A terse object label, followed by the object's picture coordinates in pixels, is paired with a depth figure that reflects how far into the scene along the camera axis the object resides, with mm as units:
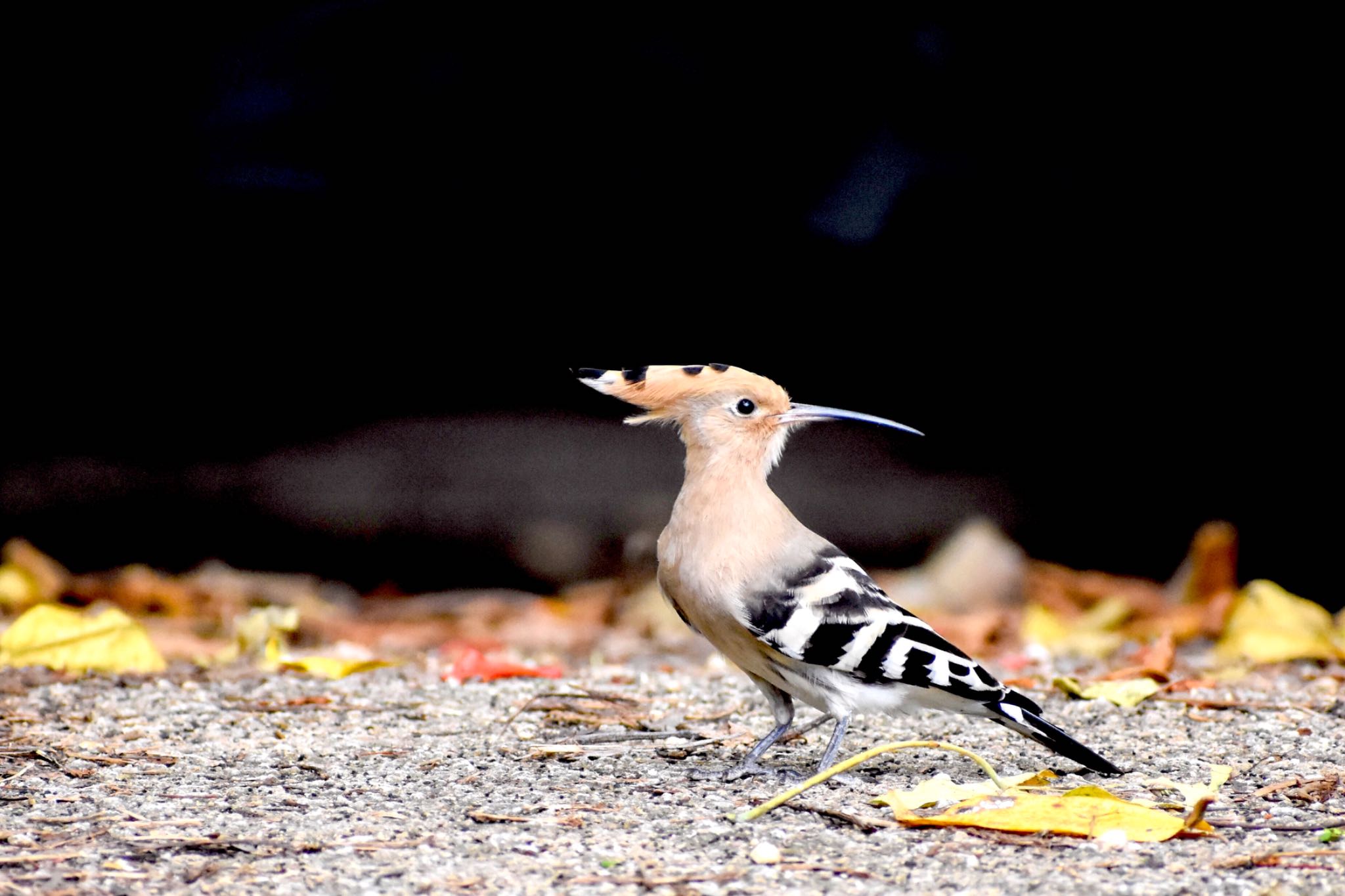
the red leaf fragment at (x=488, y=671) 7359
